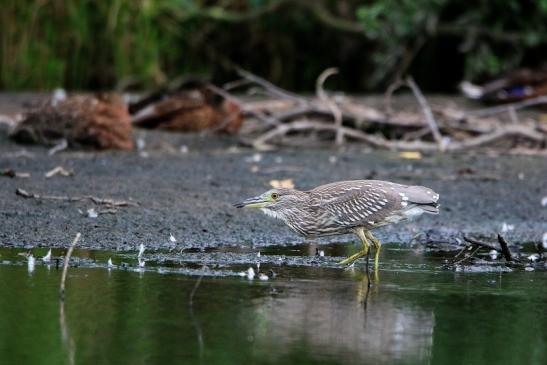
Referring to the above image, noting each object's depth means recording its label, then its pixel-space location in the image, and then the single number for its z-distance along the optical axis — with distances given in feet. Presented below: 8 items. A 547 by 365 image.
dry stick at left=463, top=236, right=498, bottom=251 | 51.72
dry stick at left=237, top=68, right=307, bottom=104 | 87.64
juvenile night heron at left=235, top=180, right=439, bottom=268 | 55.72
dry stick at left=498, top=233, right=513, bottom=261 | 51.54
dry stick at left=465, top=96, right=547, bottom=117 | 91.15
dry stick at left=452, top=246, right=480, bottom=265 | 53.03
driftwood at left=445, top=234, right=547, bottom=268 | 52.39
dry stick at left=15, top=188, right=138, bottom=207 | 62.08
